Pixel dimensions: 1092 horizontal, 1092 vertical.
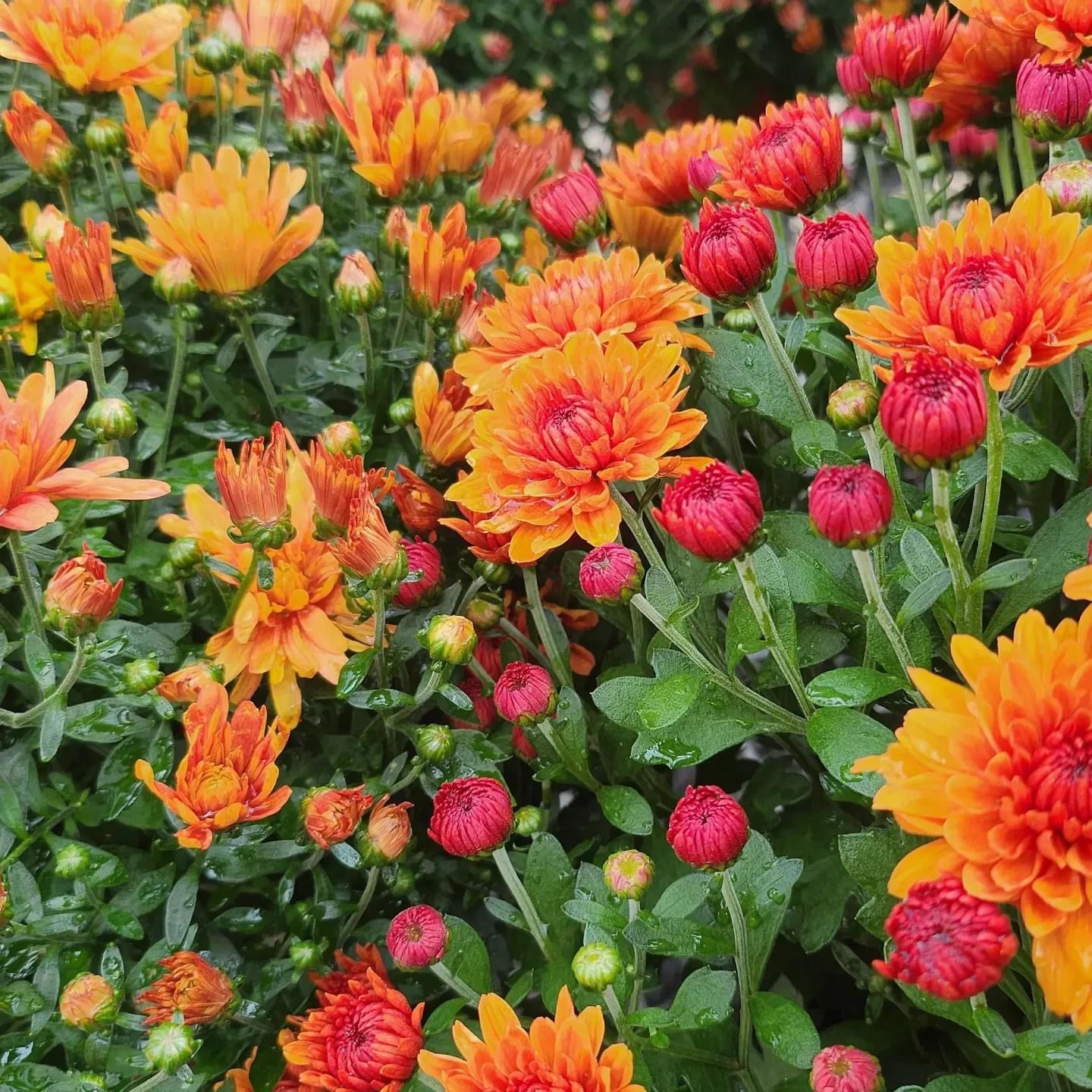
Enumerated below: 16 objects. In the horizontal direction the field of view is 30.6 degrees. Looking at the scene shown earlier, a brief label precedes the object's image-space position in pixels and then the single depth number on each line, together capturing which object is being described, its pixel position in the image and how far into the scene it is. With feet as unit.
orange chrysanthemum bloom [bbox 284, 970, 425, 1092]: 1.28
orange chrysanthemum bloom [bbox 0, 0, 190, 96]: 1.57
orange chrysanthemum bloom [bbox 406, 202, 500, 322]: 1.51
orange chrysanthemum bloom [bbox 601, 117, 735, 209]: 1.58
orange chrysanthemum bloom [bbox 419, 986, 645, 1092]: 1.20
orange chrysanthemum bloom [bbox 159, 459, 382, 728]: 1.42
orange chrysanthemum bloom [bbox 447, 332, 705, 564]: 1.30
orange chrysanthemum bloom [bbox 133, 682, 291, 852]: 1.31
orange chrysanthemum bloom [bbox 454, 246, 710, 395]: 1.38
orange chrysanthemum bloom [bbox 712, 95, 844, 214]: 1.35
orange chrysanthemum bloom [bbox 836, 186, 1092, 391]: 1.17
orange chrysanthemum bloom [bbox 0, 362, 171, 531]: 1.30
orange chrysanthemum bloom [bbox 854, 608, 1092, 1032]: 1.08
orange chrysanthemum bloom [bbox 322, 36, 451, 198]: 1.56
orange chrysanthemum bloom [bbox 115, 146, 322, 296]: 1.51
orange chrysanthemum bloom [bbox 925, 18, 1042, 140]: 1.51
